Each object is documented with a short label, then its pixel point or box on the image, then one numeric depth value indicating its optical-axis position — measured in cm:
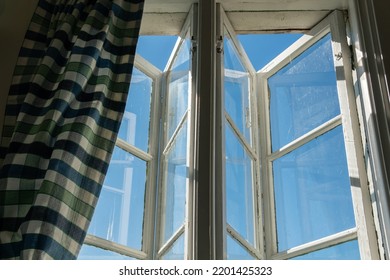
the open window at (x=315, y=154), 163
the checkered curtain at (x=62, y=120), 138
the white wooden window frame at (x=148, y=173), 167
